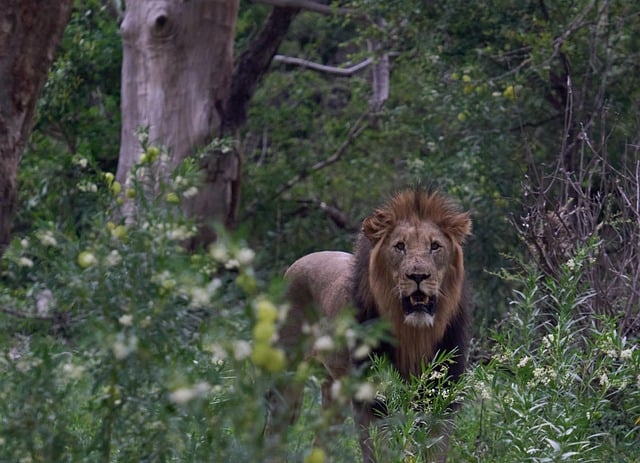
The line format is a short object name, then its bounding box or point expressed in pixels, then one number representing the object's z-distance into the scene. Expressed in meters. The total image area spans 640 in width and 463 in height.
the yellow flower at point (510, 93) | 18.81
